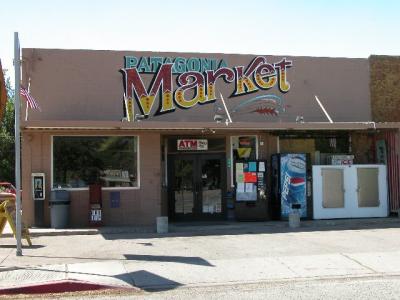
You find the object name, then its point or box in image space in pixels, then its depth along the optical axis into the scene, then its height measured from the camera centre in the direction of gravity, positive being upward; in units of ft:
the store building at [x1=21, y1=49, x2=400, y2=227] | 55.83 +4.77
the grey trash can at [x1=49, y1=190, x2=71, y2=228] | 53.06 -2.70
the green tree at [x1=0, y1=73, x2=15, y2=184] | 138.62 +8.37
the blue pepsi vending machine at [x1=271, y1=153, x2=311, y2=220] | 57.98 -0.79
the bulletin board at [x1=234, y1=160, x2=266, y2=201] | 57.88 -0.69
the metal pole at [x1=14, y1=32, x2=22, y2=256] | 37.68 +2.70
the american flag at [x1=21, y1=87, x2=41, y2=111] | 49.93 +7.05
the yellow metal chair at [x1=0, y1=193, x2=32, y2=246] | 42.42 -2.85
